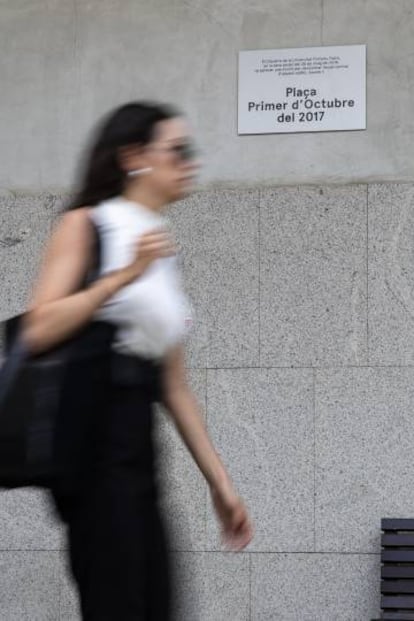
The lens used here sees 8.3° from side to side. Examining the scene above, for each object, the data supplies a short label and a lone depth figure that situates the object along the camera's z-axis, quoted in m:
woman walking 5.37
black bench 12.88
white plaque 14.02
